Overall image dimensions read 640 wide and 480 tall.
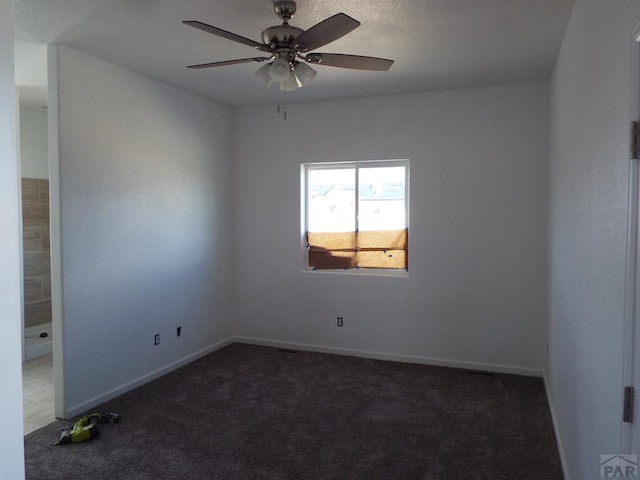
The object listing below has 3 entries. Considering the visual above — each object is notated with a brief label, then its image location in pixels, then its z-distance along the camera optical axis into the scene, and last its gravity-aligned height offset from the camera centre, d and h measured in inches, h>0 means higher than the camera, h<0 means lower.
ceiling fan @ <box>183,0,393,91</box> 89.7 +37.9
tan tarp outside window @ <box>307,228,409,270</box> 182.7 -9.3
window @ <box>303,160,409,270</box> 182.7 +5.4
